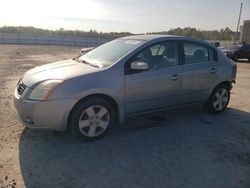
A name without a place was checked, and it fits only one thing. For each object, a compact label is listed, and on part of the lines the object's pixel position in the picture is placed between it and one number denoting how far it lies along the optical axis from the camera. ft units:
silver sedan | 9.79
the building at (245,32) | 110.55
